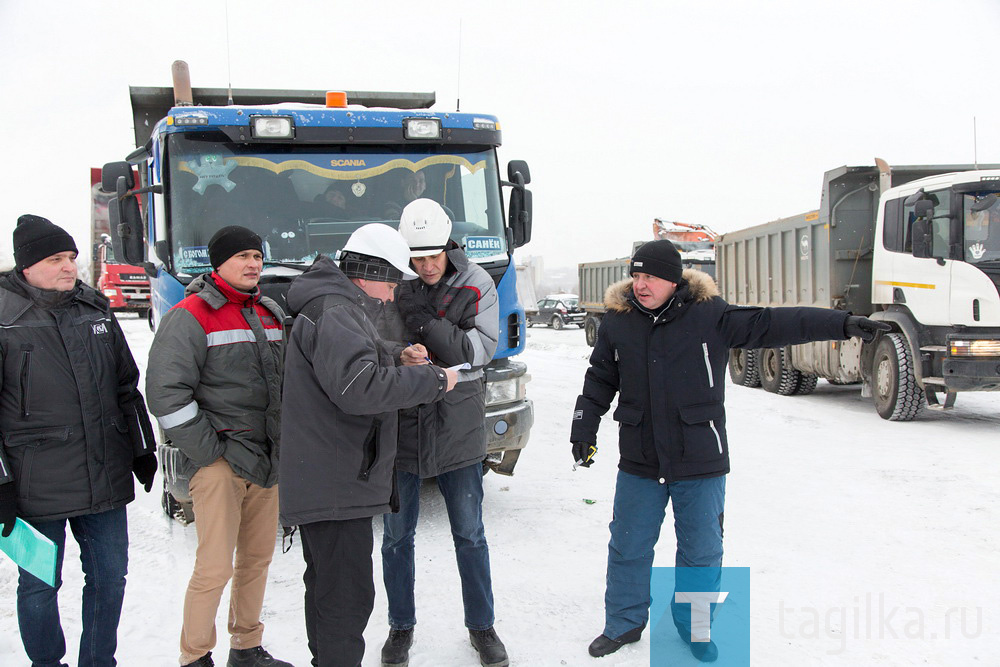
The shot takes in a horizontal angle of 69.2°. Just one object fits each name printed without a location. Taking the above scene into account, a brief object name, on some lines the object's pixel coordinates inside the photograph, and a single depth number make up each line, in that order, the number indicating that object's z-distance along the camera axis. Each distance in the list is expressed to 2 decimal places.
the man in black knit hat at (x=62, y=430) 2.70
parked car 29.92
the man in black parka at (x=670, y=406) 3.15
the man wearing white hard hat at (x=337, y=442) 2.46
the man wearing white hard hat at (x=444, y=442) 3.16
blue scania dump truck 4.41
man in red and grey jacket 2.90
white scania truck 7.77
